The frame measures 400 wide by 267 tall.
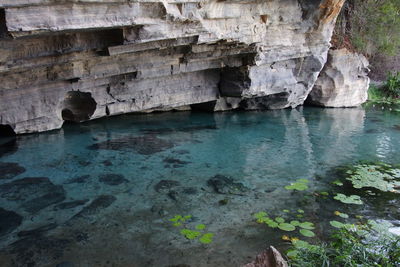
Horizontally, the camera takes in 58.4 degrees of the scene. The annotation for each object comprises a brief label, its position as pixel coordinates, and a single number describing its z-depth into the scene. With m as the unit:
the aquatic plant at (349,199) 5.30
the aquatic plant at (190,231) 4.23
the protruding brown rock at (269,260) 2.76
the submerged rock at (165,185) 5.72
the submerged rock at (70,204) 5.01
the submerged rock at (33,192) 5.11
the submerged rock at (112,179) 5.99
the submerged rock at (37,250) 3.75
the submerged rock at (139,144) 7.89
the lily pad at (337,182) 6.11
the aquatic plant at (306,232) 4.29
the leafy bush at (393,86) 17.11
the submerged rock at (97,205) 4.83
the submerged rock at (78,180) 5.97
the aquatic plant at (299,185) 5.84
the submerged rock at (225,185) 5.70
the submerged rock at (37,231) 4.27
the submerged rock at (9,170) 6.16
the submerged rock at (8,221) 4.37
